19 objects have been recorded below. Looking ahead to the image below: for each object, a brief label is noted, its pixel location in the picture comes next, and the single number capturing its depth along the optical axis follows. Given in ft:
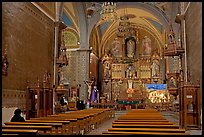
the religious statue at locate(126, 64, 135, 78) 81.82
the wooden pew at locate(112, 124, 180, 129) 16.49
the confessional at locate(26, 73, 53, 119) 32.99
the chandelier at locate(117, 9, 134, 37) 58.90
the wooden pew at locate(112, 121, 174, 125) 18.34
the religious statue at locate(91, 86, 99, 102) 68.59
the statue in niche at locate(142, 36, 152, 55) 83.23
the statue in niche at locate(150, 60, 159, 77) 80.31
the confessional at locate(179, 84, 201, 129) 27.81
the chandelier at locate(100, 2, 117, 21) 41.24
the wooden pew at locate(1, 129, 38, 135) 14.10
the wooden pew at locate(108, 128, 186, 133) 14.51
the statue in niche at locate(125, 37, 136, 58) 84.02
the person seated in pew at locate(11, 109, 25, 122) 21.90
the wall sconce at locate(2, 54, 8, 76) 27.62
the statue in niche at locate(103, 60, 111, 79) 82.23
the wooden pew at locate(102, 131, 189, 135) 13.47
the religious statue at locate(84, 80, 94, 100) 62.20
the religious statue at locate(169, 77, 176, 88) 44.27
